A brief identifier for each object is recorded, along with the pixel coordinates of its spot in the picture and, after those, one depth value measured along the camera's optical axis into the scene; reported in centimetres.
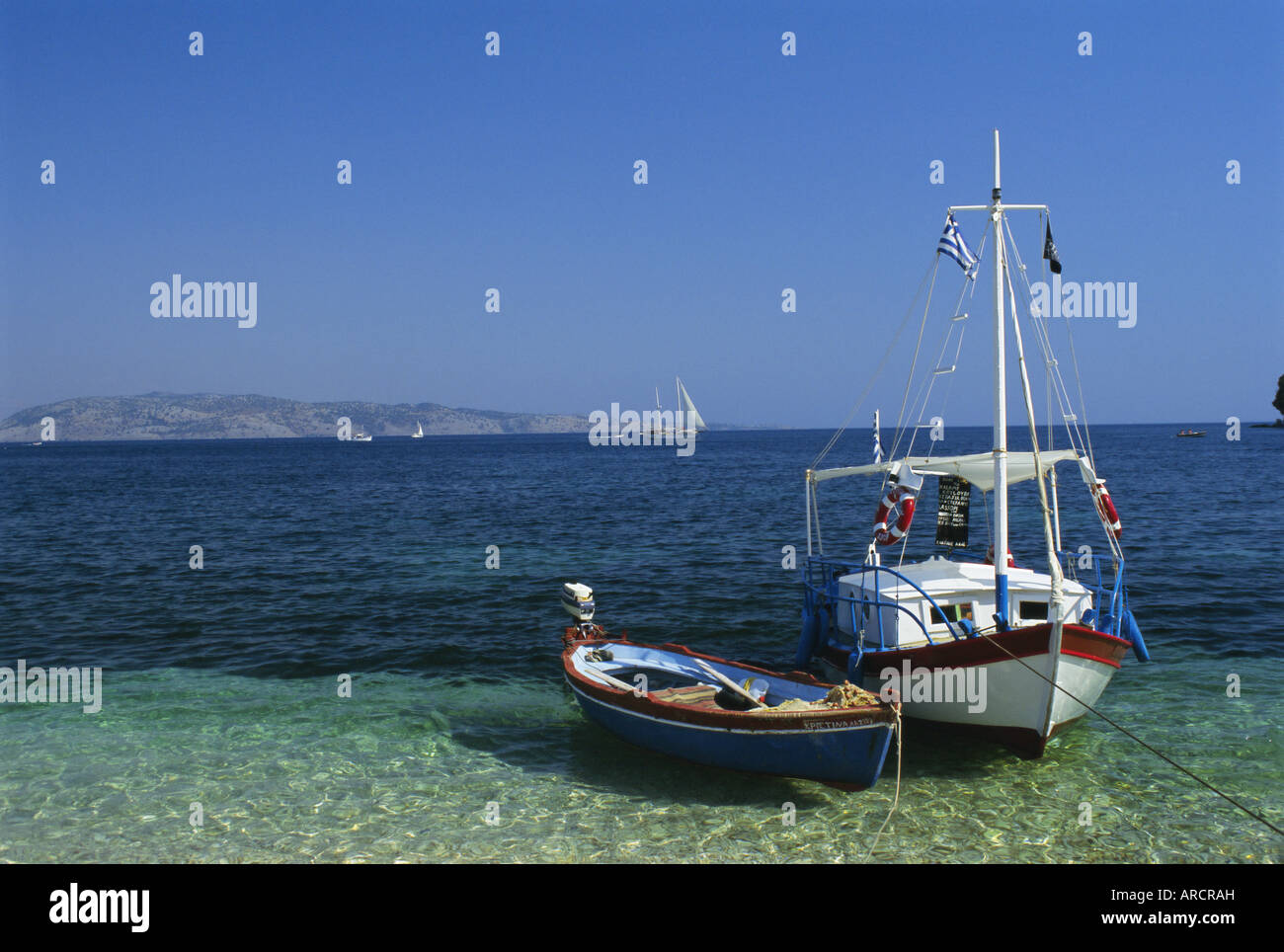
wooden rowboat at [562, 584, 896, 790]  1335
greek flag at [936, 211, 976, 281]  1650
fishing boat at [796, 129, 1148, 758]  1453
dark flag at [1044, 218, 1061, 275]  1704
